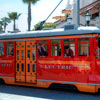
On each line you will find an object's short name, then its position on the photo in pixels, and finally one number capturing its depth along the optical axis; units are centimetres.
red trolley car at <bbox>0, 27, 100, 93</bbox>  1019
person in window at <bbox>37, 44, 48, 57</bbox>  1150
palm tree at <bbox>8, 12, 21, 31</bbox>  5845
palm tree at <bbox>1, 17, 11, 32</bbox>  7011
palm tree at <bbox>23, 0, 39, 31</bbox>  3178
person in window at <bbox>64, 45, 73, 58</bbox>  1071
